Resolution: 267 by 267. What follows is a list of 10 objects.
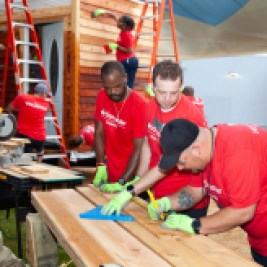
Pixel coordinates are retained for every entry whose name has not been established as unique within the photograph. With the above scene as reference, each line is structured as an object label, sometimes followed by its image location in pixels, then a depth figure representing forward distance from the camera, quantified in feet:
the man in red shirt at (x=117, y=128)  12.32
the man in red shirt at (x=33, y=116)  24.39
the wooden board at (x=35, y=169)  16.62
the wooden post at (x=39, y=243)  11.55
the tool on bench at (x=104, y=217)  9.41
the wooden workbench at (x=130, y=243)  7.09
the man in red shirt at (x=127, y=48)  26.73
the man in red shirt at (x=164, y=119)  9.90
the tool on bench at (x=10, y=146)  17.07
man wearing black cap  7.20
